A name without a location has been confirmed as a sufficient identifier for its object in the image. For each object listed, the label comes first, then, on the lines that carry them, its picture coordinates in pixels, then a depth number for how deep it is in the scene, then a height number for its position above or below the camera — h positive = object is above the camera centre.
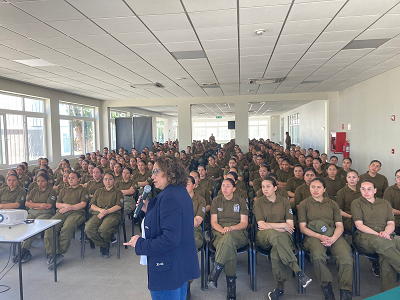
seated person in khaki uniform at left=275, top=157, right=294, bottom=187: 5.83 -0.75
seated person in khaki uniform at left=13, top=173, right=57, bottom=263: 4.29 -0.91
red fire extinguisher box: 9.69 -0.19
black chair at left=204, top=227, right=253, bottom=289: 3.09 -1.29
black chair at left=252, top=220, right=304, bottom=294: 2.96 -1.27
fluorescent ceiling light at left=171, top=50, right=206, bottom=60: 5.20 +1.62
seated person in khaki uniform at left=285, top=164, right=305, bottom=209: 4.93 -0.77
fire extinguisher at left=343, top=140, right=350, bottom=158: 9.37 -0.43
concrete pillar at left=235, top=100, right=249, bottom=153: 11.80 +0.63
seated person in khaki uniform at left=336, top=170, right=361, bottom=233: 3.93 -0.83
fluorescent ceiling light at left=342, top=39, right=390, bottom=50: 4.70 +1.57
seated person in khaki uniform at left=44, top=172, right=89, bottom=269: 3.71 -1.07
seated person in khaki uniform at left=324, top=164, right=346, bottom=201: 4.73 -0.79
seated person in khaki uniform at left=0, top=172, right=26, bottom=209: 4.55 -0.83
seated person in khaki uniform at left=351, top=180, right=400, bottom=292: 2.79 -1.05
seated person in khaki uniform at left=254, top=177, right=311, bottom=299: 2.83 -1.05
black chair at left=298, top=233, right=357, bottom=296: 2.88 -1.32
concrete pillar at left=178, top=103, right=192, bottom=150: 12.09 +0.62
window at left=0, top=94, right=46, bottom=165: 7.77 +0.42
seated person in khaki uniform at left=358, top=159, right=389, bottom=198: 4.55 -0.72
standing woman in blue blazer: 1.61 -0.57
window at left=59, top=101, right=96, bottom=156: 10.52 +0.53
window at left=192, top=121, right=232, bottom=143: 32.00 +1.00
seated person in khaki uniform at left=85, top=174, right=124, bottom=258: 3.93 -1.08
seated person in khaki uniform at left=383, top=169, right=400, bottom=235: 3.72 -0.87
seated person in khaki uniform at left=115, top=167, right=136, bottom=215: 5.04 -0.93
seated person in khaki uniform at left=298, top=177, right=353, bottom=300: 2.74 -1.09
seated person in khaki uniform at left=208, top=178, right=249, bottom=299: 2.92 -1.06
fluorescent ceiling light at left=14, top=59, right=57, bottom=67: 5.62 +1.67
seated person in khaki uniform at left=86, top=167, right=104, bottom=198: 5.01 -0.75
